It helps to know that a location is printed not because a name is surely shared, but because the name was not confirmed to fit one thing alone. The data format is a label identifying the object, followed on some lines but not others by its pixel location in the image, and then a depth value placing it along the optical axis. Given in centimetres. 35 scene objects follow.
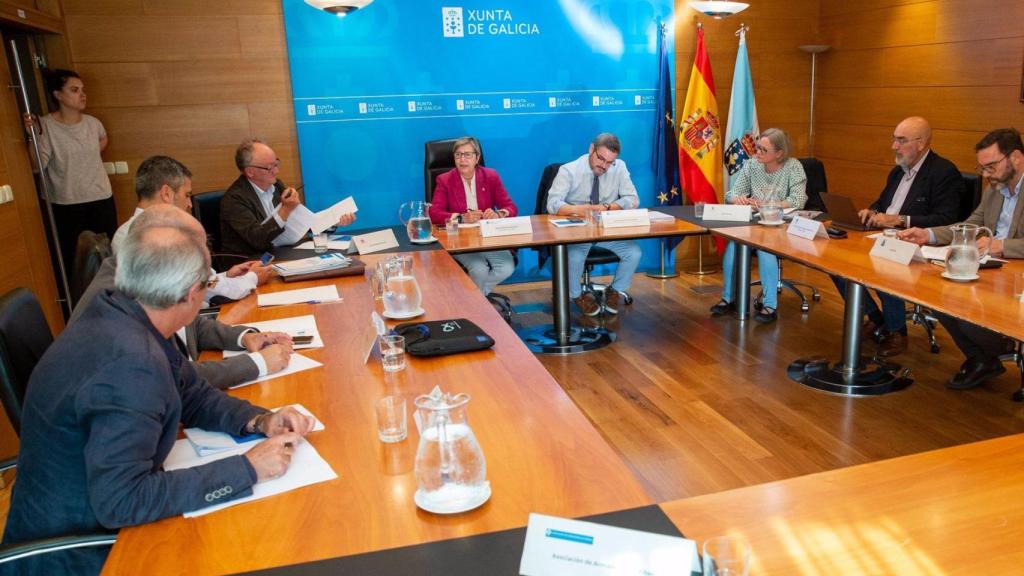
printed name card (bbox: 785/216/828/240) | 372
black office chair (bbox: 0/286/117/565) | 175
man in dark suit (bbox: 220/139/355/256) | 380
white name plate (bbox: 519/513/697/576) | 104
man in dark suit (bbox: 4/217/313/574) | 131
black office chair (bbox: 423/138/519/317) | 483
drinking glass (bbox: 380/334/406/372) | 204
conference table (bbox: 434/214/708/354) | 393
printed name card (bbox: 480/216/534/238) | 409
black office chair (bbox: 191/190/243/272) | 385
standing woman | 452
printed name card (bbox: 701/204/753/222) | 431
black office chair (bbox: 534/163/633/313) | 482
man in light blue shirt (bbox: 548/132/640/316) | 466
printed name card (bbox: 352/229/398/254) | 380
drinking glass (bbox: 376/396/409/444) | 161
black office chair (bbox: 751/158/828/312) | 497
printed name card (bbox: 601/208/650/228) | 423
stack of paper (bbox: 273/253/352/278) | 322
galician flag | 595
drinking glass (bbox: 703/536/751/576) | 97
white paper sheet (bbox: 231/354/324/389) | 206
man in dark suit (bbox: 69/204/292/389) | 175
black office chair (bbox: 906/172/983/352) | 406
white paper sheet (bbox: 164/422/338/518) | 142
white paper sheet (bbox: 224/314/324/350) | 241
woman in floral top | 465
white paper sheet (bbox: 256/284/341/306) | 283
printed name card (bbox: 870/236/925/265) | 309
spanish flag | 591
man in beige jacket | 347
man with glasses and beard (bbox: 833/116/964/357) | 403
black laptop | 391
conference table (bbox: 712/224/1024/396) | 247
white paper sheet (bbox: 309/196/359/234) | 367
